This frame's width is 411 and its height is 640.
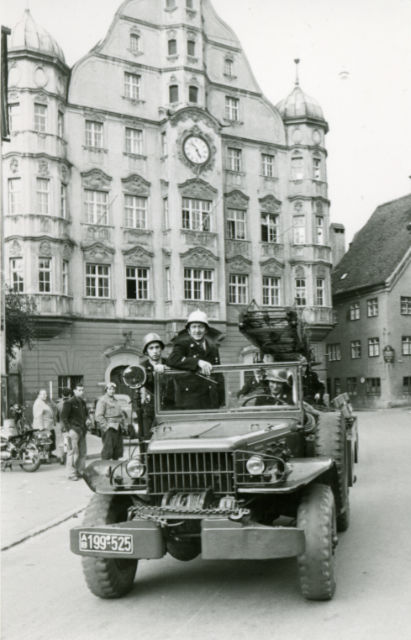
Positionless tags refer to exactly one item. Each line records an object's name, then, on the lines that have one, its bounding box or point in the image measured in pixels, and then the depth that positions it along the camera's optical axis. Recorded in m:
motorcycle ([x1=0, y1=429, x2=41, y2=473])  15.84
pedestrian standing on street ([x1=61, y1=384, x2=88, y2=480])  14.58
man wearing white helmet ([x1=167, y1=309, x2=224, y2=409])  7.23
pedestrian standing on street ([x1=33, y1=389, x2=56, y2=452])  17.14
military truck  5.35
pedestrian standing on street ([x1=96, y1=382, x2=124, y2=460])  13.84
